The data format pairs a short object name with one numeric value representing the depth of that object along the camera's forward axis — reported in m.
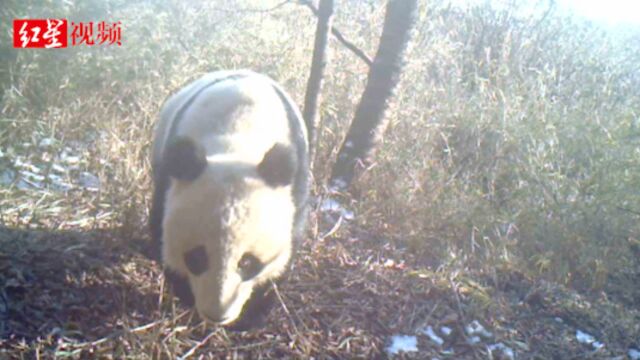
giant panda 2.62
